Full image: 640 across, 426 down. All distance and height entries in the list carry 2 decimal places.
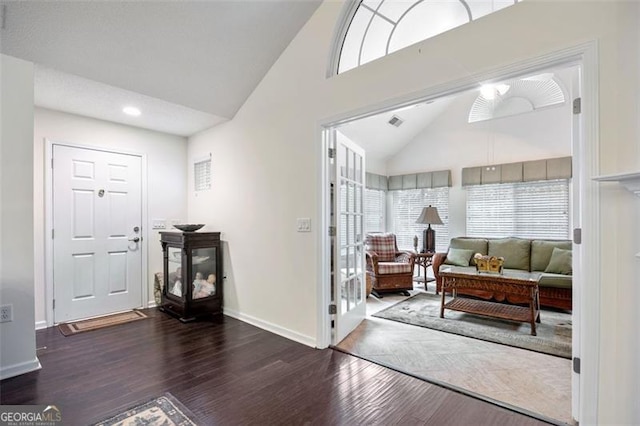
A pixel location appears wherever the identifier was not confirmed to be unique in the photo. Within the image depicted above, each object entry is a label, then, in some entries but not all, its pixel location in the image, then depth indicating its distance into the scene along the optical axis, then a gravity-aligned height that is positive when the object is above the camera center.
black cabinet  3.67 -0.72
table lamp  5.54 -0.15
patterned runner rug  1.79 -1.17
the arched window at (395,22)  2.16 +1.44
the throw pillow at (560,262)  4.05 -0.64
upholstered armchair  4.74 -0.92
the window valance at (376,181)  6.00 +0.62
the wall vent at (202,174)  4.28 +0.55
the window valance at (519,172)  4.71 +0.65
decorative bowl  3.80 -0.16
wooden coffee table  3.24 -0.84
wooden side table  5.28 -0.82
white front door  3.52 -0.21
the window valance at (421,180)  5.84 +0.63
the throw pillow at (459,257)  4.85 -0.68
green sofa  3.94 -0.66
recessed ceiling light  3.46 +1.15
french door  2.96 -0.25
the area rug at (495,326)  2.95 -1.21
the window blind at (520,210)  4.83 +0.05
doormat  3.31 -1.19
